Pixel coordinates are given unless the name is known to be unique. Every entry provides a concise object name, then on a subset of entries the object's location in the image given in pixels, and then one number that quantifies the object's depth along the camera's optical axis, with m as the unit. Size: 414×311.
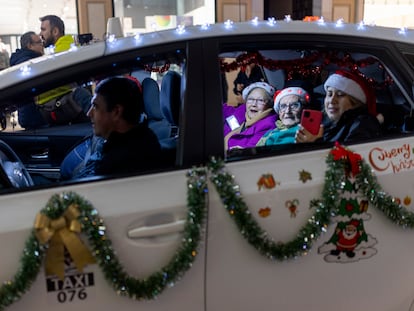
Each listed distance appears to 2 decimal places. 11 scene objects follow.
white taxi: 1.65
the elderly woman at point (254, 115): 3.11
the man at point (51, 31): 4.84
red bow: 1.88
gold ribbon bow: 1.61
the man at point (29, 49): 4.70
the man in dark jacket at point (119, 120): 2.05
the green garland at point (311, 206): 1.76
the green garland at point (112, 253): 1.59
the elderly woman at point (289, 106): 2.90
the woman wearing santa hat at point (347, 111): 2.12
